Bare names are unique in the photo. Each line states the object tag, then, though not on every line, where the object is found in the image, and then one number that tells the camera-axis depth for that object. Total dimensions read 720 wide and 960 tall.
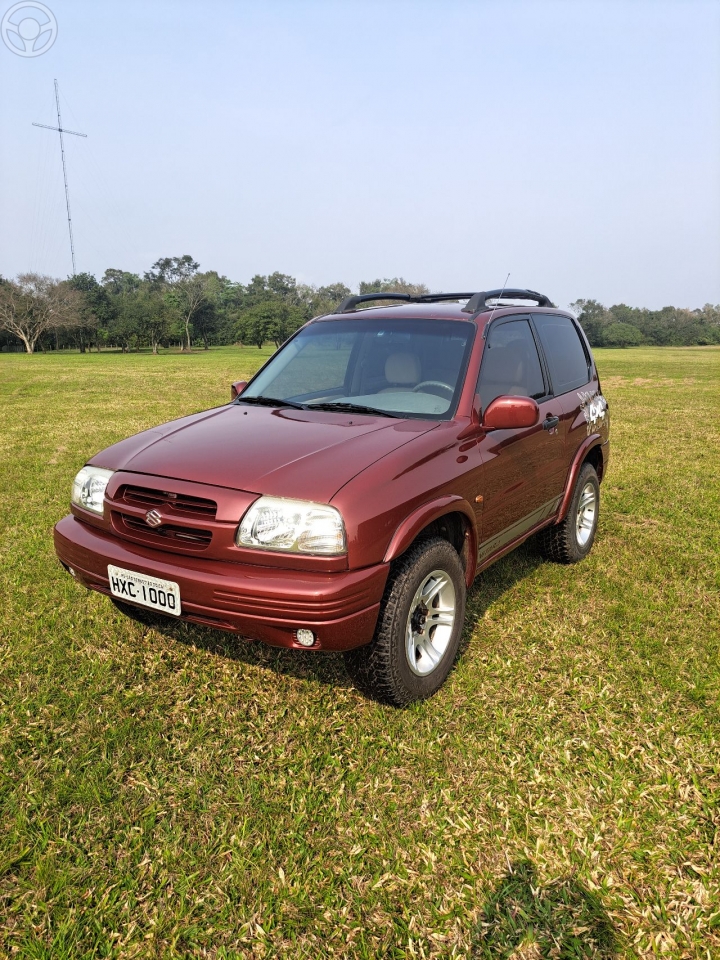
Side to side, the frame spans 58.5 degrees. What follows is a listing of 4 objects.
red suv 2.52
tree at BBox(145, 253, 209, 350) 79.75
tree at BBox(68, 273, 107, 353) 66.89
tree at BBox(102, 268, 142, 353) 68.12
